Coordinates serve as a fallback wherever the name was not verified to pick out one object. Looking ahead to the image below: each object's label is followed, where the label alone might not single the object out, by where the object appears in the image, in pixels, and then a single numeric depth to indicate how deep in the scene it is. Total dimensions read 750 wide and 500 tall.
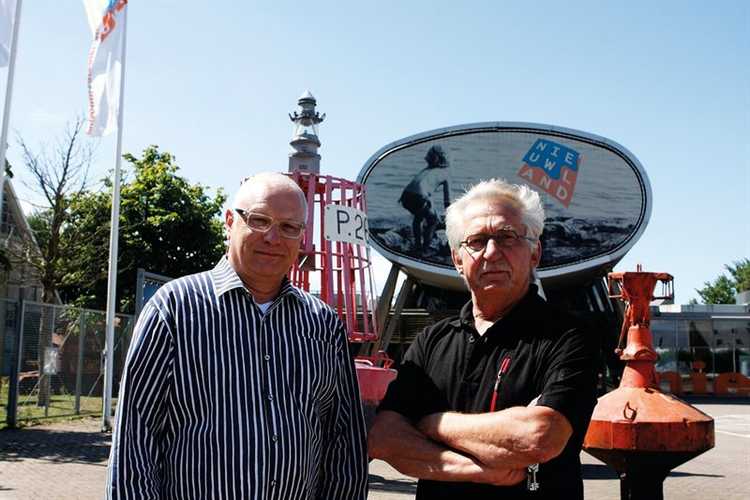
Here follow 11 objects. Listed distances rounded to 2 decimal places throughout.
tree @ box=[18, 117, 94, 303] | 18.77
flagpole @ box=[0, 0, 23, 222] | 10.44
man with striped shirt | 2.45
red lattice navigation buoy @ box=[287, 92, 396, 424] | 6.72
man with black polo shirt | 2.32
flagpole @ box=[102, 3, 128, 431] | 12.94
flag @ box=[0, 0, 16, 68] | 10.69
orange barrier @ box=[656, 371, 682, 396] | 30.10
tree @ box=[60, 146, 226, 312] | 28.61
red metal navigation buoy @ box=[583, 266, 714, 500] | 3.63
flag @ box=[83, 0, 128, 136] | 12.95
